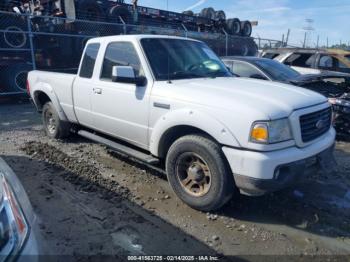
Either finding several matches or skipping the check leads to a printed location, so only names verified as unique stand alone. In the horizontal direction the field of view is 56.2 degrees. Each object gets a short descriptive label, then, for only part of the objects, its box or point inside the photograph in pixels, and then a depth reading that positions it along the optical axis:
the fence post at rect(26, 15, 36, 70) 10.06
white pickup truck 3.13
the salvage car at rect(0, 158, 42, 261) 1.66
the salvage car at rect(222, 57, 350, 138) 6.03
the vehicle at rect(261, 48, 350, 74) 9.55
